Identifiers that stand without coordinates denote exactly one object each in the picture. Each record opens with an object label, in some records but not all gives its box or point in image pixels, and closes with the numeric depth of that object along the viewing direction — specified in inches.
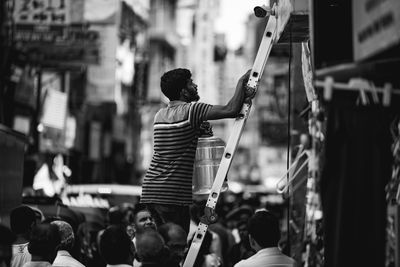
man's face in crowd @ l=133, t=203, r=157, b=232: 344.8
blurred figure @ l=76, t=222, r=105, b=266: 511.3
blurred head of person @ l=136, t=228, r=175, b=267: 276.1
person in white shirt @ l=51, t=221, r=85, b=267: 355.0
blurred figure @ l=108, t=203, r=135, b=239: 494.9
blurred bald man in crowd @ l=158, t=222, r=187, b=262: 315.6
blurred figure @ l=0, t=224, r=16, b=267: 296.6
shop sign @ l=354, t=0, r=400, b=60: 232.8
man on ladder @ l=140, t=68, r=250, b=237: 332.5
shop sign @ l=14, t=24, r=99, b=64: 1024.5
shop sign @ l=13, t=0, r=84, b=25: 997.9
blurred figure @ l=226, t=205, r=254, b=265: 468.8
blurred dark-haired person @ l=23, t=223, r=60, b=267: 325.9
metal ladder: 319.2
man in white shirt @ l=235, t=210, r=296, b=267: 319.9
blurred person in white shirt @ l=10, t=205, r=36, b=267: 381.1
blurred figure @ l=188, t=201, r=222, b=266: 510.0
